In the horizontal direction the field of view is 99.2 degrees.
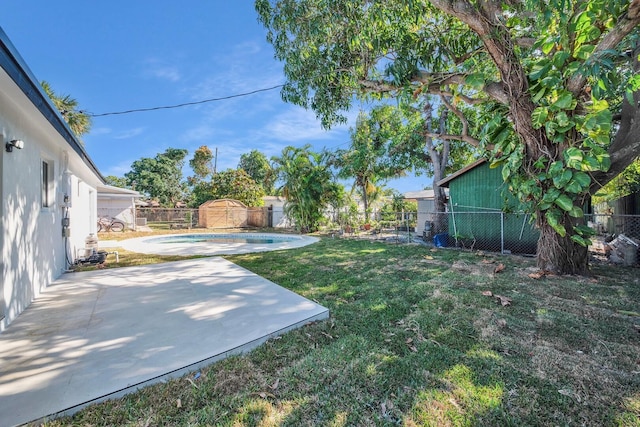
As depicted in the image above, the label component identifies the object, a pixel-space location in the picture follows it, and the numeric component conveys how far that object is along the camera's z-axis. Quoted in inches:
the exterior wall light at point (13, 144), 122.0
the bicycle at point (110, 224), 624.7
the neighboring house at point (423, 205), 574.7
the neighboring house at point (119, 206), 681.0
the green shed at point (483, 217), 318.0
